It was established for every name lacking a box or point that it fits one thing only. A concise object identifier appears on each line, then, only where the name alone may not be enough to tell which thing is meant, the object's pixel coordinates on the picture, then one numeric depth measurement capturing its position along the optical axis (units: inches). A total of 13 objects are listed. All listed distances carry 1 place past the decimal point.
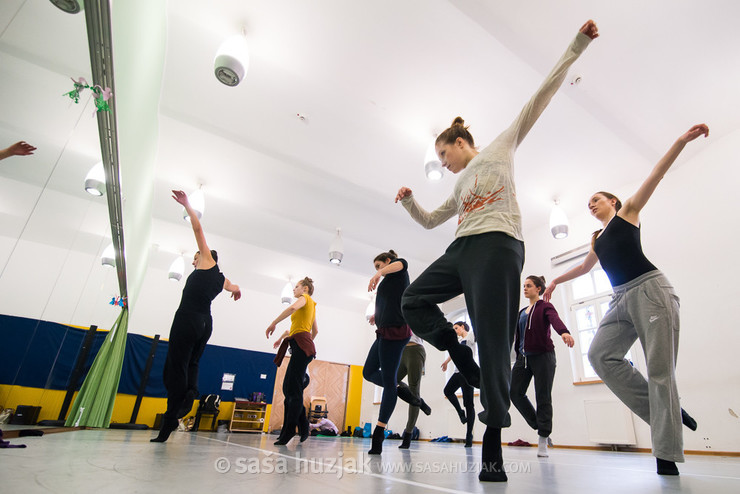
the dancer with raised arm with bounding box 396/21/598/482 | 47.6
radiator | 194.1
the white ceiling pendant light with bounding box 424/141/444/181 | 174.4
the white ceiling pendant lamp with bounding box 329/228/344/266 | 263.4
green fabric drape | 199.8
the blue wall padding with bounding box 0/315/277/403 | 106.2
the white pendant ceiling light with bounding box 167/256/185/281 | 315.9
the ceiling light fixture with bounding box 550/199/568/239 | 222.7
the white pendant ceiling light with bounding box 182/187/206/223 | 220.4
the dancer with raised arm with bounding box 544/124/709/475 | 57.9
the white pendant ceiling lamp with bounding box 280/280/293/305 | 352.8
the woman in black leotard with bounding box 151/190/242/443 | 93.1
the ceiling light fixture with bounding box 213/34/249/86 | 131.4
